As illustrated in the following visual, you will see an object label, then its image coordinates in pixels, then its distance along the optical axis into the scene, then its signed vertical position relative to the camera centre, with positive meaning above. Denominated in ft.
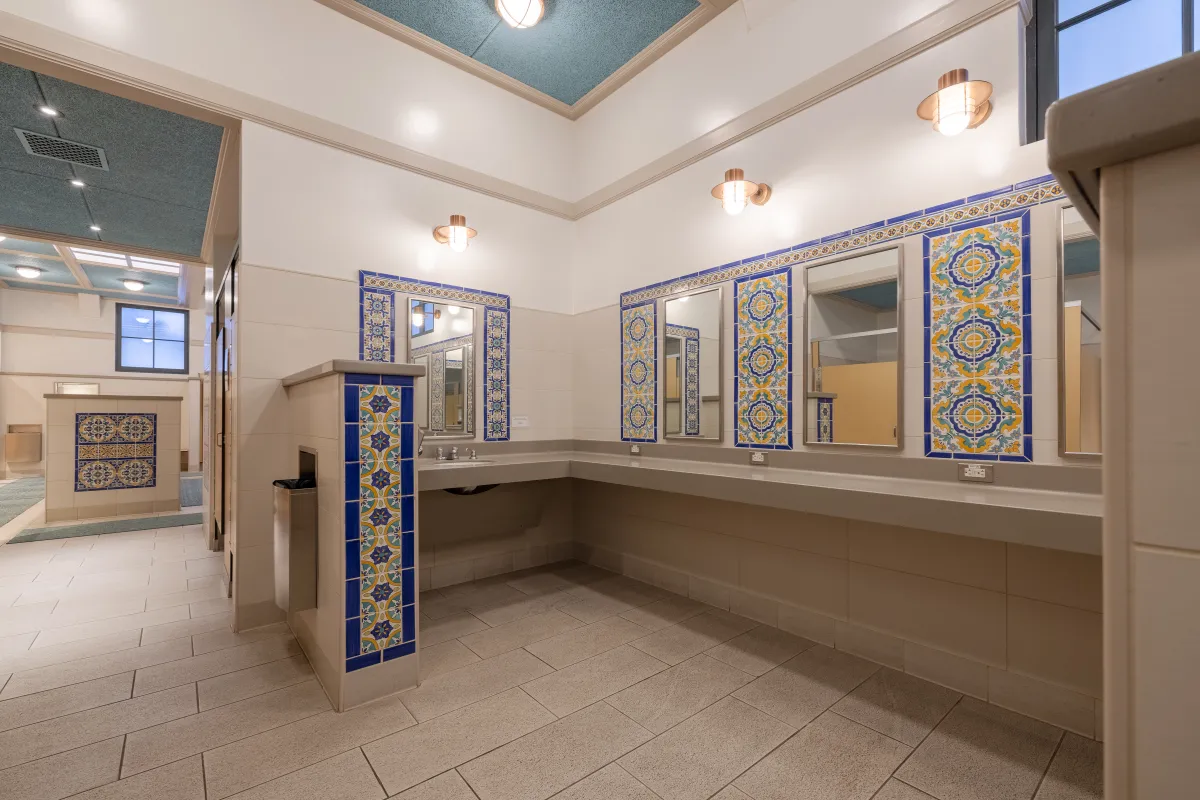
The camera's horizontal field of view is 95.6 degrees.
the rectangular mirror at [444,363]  11.73 +0.87
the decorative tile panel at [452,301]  11.09 +1.61
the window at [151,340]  32.65 +3.81
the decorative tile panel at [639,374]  12.12 +0.64
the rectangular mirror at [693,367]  10.80 +0.71
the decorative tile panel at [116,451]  18.81 -1.77
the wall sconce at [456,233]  11.78 +3.69
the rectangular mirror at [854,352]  8.23 +0.80
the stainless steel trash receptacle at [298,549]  7.98 -2.18
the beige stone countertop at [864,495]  5.51 -1.25
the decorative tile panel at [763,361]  9.57 +0.74
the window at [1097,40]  6.34 +4.49
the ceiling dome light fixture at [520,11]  10.27 +7.45
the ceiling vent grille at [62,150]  12.04 +5.77
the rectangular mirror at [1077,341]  6.31 +0.73
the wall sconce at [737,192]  9.71 +3.80
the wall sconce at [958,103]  7.00 +3.91
